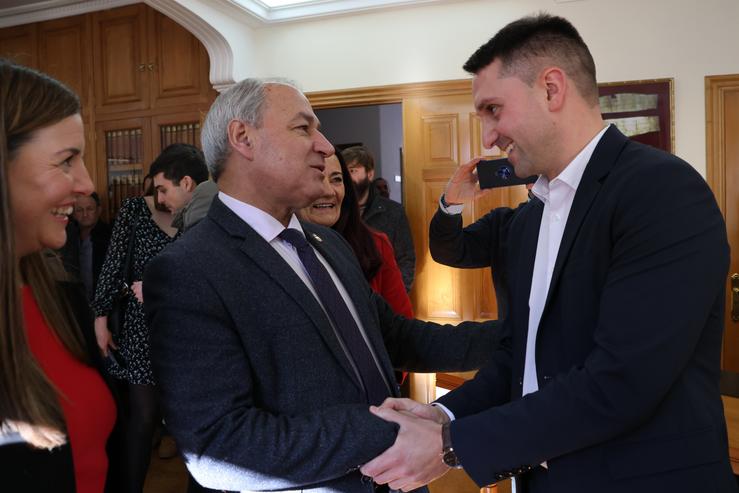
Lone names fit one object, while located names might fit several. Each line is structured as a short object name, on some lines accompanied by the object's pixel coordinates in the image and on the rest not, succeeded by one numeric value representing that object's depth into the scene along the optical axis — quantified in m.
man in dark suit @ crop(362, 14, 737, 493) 1.01
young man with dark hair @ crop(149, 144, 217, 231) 2.75
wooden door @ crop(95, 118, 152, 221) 4.86
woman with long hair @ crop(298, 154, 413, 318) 2.35
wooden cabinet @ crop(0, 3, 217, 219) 4.64
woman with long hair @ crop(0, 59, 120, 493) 0.97
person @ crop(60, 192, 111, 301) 4.32
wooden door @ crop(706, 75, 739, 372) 3.74
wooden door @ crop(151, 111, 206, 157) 4.65
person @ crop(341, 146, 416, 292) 3.93
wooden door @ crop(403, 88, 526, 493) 4.23
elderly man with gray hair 1.15
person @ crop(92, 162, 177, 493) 2.71
